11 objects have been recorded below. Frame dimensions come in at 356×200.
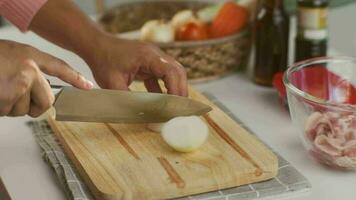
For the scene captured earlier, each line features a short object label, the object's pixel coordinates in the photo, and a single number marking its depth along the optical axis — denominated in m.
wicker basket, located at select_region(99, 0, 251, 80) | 1.44
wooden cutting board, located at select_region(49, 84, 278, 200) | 1.11
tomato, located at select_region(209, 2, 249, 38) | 1.49
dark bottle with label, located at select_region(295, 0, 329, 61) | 1.39
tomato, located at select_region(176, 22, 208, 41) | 1.46
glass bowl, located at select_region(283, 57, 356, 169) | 1.16
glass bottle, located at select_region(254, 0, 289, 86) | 1.44
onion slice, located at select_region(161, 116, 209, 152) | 1.17
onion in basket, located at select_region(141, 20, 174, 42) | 1.46
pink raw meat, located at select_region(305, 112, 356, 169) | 1.16
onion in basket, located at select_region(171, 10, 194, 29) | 1.51
